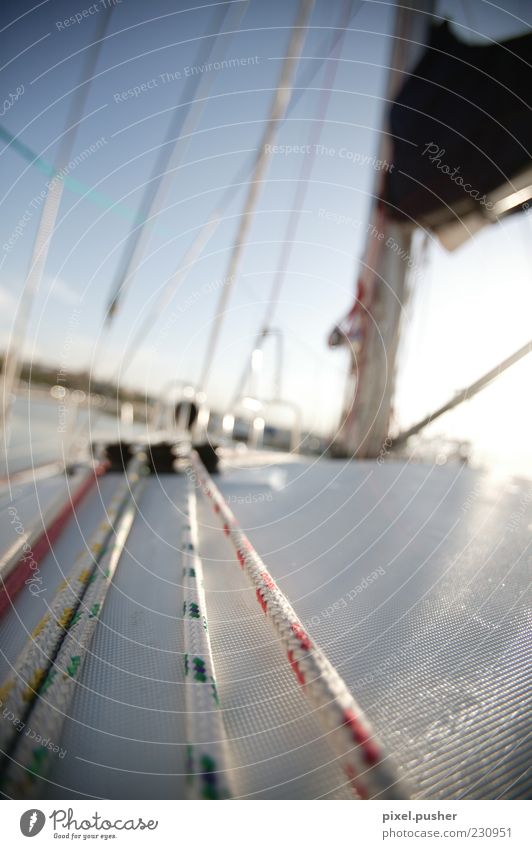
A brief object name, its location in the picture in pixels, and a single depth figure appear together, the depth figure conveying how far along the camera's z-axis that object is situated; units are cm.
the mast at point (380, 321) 232
